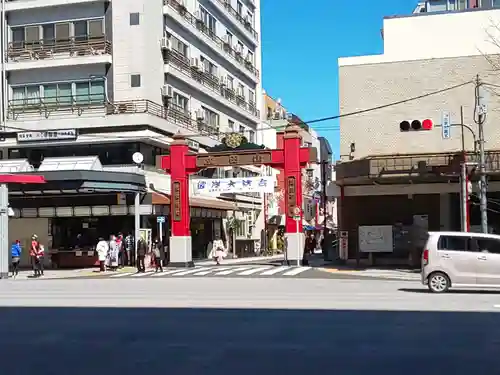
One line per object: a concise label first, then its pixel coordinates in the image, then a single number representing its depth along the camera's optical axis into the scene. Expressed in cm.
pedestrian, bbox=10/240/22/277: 3262
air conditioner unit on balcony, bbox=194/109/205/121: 4878
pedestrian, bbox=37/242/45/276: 3225
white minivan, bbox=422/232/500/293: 1950
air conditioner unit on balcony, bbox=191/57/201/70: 4776
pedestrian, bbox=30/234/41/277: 3215
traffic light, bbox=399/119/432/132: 3378
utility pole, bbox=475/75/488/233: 2611
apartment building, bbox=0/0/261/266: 4003
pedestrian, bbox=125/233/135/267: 3819
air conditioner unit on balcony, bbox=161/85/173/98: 4309
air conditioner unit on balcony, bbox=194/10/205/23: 4891
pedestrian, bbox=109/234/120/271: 3538
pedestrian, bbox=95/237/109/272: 3444
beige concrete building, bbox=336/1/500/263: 3288
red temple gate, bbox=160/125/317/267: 3578
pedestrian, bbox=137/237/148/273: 3300
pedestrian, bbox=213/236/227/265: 3913
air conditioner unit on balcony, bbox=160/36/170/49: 4298
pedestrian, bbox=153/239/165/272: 3347
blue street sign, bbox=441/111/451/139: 3306
